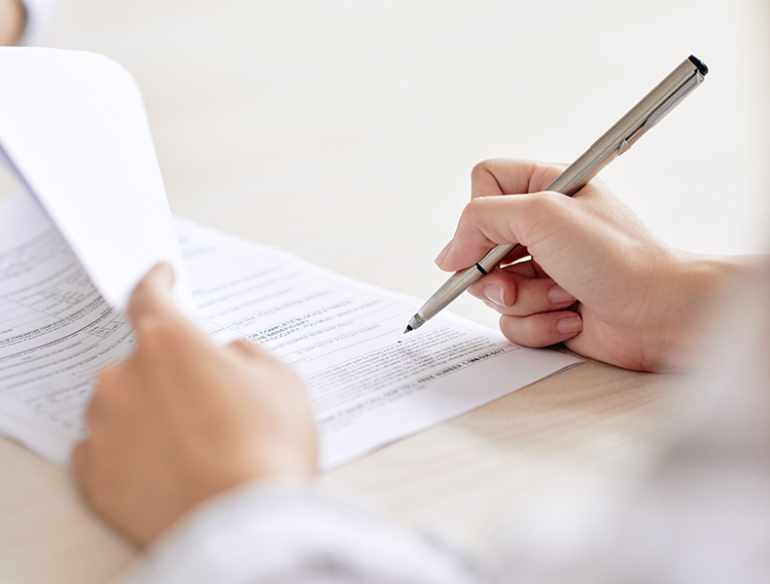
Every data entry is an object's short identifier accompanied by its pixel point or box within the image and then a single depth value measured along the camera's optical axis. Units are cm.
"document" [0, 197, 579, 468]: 68
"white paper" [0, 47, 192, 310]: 70
